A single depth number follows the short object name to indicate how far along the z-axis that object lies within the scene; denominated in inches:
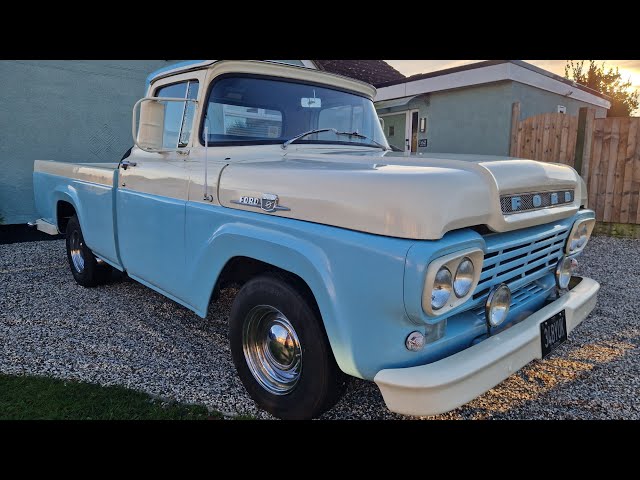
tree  1031.0
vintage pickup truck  72.8
